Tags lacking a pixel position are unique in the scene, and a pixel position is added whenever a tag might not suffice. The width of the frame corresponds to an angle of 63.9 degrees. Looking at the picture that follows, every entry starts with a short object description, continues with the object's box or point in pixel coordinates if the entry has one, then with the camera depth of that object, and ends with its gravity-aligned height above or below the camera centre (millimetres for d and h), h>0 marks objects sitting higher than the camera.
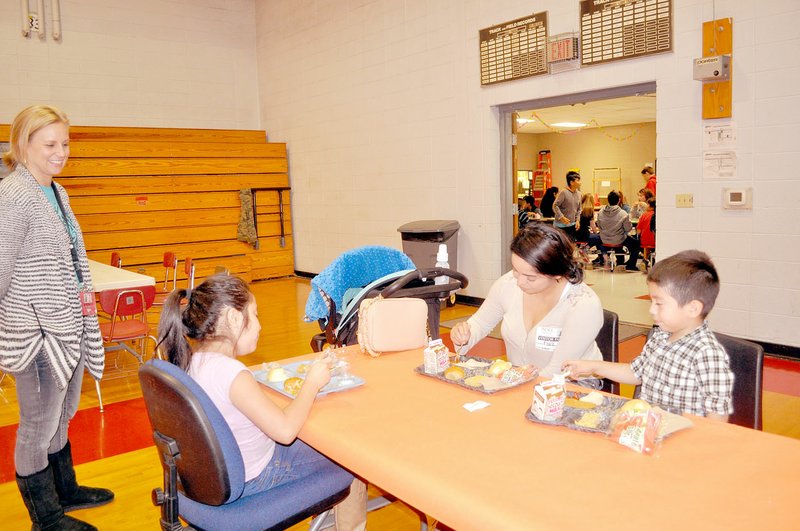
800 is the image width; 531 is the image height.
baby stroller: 3131 -466
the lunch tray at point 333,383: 2027 -604
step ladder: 19156 +381
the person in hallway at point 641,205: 10414 -366
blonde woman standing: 2338 -346
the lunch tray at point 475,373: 1974 -607
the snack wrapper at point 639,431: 1494 -581
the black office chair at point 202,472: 1602 -703
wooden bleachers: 8562 +112
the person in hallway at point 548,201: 12084 -257
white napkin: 1834 -618
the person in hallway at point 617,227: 9914 -656
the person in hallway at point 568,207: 10562 -332
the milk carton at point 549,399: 1680 -555
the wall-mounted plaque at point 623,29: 5219 +1316
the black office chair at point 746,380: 1863 -584
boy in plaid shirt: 1842 -495
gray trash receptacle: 7039 -519
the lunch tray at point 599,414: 1637 -608
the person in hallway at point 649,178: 10688 +99
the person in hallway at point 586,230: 10867 -761
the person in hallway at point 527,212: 11547 -450
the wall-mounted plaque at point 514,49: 6195 +1390
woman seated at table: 2377 -474
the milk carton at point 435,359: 2170 -565
